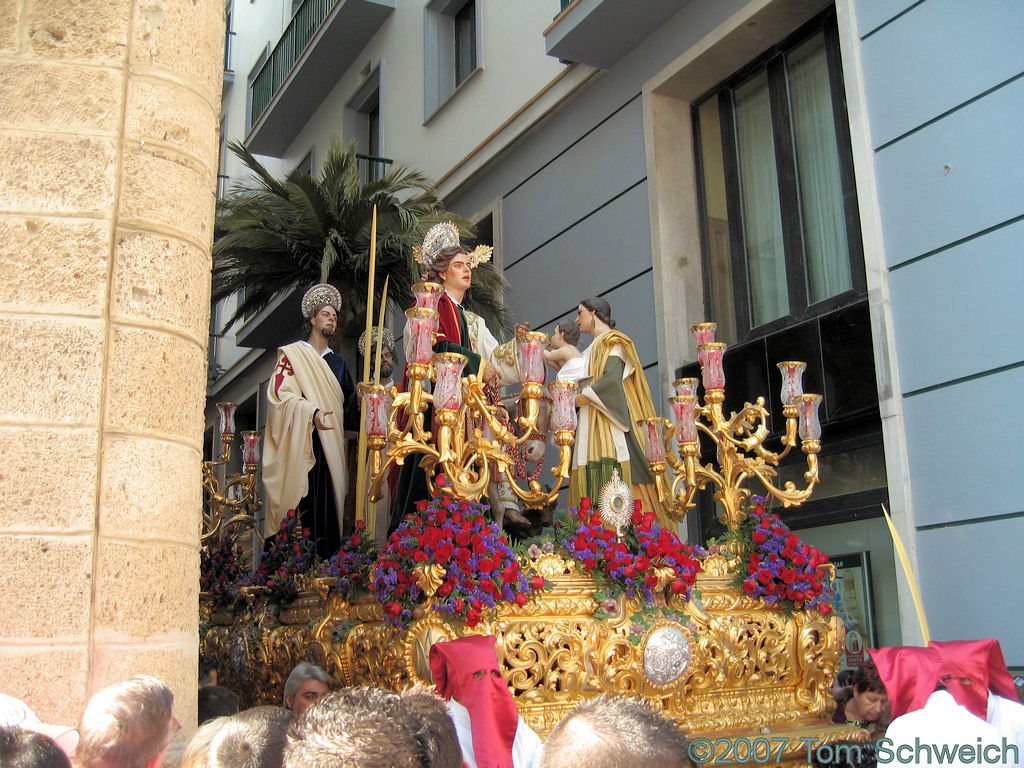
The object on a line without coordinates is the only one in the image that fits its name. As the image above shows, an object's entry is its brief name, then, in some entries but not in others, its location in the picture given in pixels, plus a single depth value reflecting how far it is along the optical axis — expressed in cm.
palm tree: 1099
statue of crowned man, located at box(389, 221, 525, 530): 596
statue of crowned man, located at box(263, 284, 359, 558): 683
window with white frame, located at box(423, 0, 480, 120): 1362
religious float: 482
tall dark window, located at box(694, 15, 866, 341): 823
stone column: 333
